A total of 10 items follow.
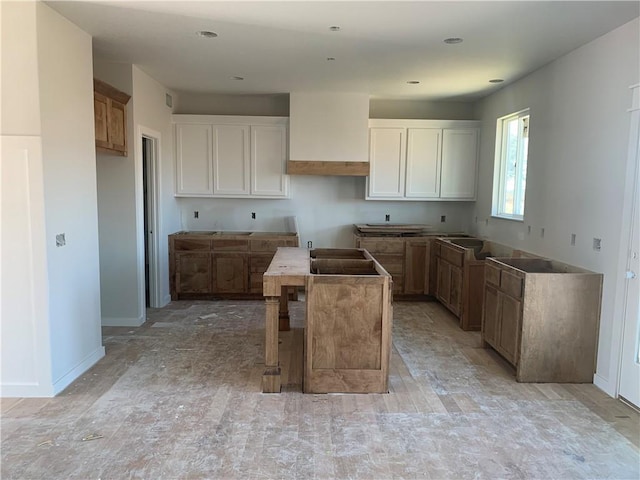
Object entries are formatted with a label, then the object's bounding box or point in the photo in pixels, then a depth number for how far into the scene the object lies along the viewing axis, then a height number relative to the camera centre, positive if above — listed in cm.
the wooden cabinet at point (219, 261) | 577 -82
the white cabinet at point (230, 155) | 595 +58
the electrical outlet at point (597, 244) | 344 -30
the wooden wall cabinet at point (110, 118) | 409 +76
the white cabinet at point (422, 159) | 600 +58
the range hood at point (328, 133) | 580 +88
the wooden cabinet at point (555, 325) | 342 -93
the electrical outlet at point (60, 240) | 325 -33
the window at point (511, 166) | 492 +45
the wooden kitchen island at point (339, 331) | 321 -95
